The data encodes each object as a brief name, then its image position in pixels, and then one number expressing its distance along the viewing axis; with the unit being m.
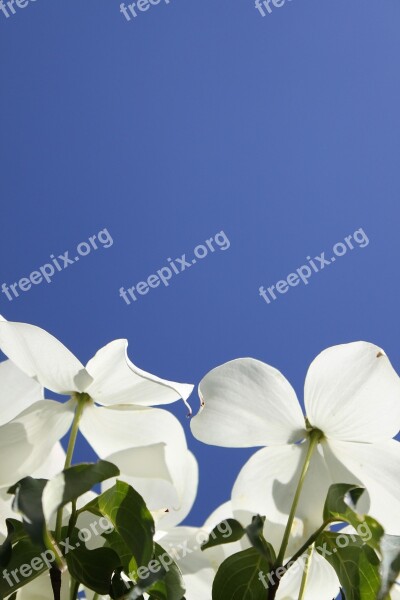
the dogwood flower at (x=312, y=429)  0.82
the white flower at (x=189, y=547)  0.83
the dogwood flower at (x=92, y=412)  0.82
